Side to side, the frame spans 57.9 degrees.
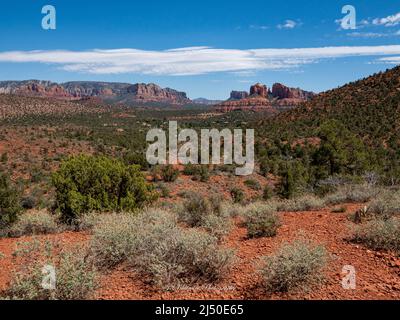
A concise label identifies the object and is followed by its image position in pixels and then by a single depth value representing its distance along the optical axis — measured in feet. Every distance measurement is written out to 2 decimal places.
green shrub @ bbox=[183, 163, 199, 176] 102.62
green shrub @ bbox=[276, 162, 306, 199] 68.77
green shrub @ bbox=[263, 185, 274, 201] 75.05
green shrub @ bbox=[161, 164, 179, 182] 93.91
